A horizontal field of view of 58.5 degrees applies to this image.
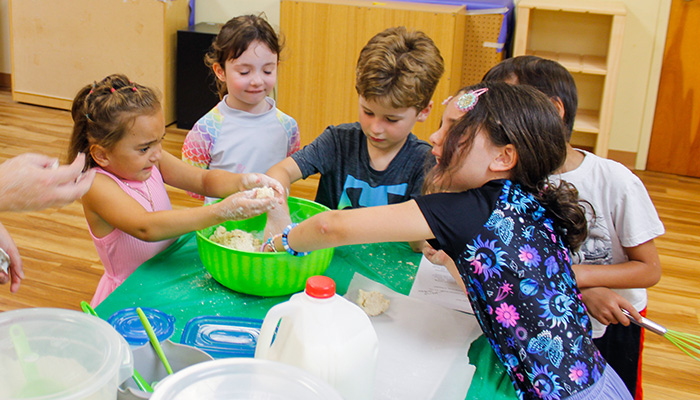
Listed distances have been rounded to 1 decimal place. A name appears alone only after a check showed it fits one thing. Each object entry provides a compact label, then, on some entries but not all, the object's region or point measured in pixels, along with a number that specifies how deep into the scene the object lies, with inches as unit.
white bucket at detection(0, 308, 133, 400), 23.6
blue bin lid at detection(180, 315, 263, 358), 38.0
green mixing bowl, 42.6
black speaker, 156.4
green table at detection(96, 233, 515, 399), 39.3
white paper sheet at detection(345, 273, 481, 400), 35.9
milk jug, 28.6
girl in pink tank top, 48.8
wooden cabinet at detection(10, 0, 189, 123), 157.4
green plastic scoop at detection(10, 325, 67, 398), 23.7
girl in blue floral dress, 37.7
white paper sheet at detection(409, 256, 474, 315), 45.8
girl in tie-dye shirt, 67.8
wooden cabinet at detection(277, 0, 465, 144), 134.5
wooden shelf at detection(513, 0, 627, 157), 136.9
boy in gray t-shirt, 54.9
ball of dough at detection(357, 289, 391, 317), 42.9
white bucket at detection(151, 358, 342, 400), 24.5
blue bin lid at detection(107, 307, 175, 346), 38.0
